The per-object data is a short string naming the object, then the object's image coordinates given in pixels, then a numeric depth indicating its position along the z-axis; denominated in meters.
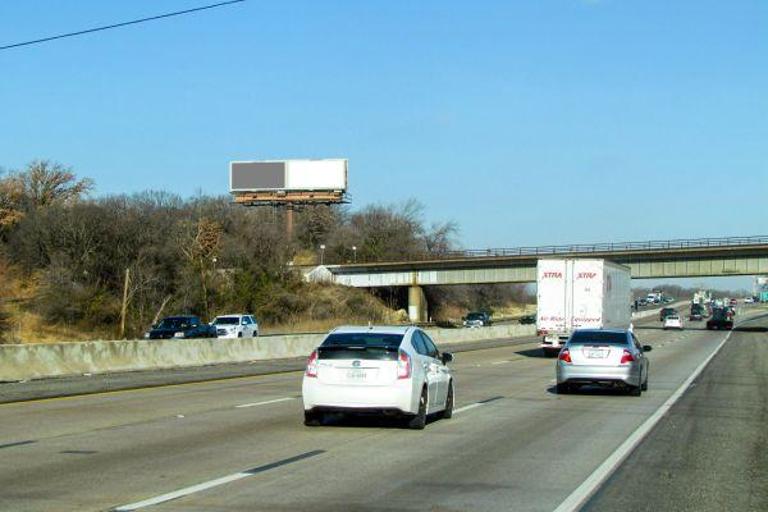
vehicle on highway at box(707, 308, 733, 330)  93.62
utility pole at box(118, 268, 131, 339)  58.21
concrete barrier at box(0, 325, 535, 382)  26.14
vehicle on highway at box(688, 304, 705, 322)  134.25
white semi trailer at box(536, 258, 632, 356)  40.44
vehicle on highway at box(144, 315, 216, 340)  48.56
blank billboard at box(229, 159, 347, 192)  121.81
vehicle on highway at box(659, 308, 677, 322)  99.41
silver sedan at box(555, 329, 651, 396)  22.61
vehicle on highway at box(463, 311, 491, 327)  92.46
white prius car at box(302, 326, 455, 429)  15.01
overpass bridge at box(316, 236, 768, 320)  81.69
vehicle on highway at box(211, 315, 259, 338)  53.28
